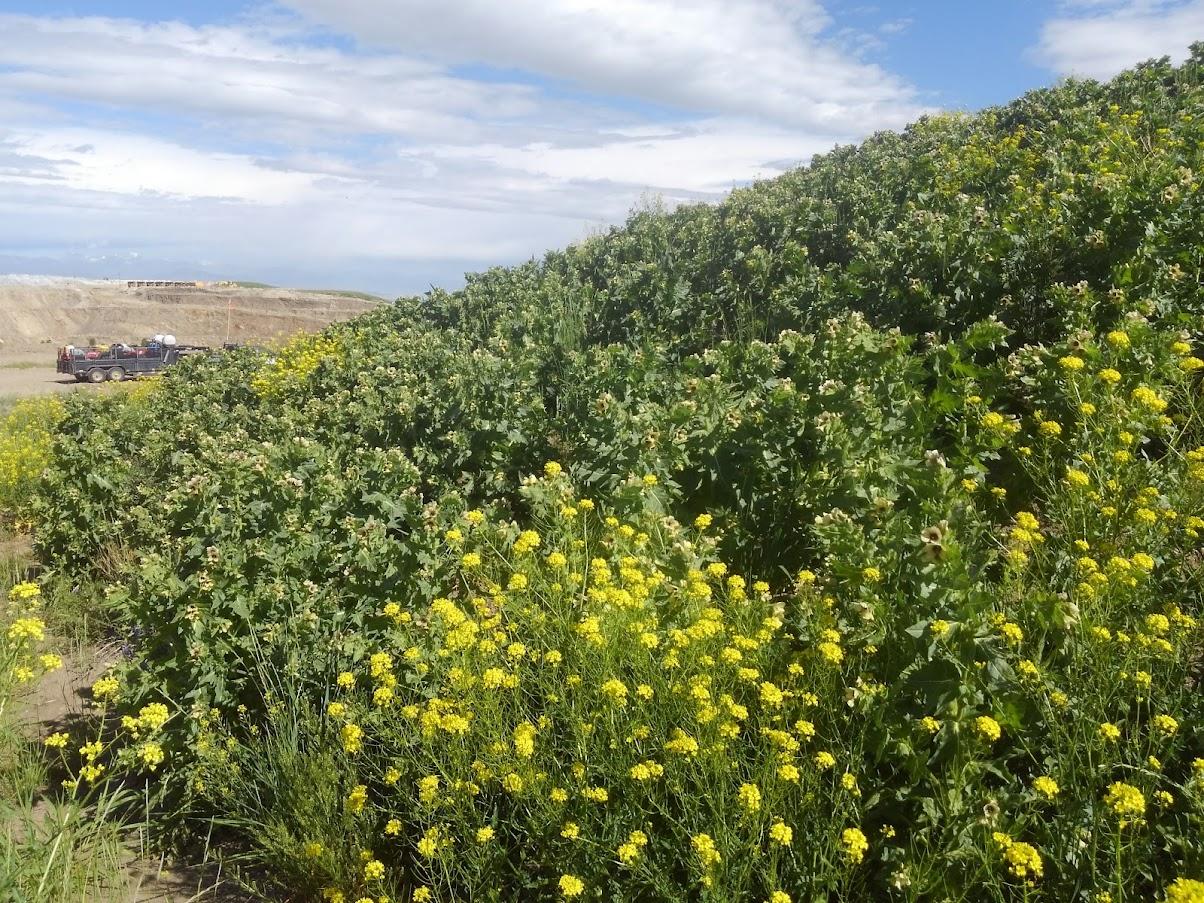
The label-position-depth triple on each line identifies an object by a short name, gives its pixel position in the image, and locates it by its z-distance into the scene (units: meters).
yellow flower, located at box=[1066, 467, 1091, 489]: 3.66
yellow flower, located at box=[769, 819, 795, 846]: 2.56
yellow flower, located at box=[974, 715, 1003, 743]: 2.63
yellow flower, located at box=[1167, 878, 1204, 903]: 2.04
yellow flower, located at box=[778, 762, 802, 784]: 2.69
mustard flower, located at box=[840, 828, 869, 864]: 2.53
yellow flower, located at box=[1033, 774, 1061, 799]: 2.49
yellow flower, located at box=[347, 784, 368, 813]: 3.31
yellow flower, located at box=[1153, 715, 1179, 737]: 2.67
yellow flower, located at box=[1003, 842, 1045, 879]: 2.31
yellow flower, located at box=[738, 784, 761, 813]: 2.65
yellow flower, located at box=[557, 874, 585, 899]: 2.67
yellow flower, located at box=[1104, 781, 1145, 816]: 2.31
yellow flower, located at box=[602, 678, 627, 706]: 3.04
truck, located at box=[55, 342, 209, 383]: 30.62
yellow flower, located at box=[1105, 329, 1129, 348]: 4.48
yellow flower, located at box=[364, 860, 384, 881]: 3.03
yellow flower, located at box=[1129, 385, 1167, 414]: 4.07
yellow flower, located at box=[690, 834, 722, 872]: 2.59
